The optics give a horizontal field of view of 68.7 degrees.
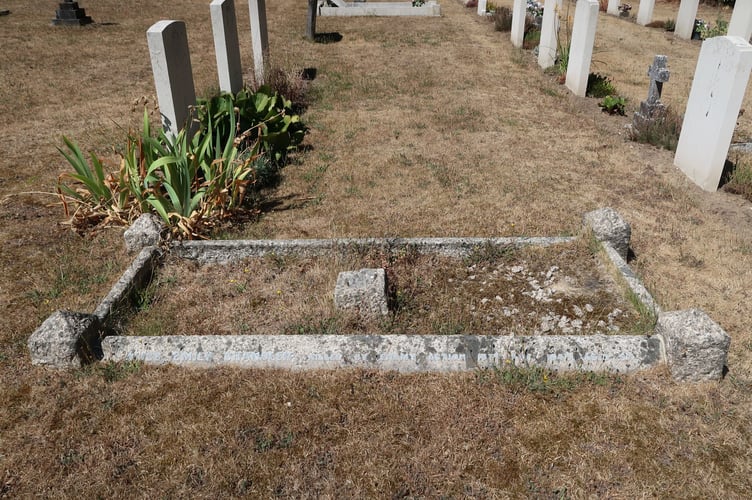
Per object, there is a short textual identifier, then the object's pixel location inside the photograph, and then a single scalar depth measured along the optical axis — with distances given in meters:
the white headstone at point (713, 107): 5.32
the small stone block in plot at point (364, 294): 3.57
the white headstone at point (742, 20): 9.85
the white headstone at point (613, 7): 17.70
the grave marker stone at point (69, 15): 13.91
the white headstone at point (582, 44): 8.76
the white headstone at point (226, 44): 6.85
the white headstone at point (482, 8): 17.11
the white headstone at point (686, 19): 13.60
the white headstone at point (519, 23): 12.62
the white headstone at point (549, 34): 10.59
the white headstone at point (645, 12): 15.72
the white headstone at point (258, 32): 9.21
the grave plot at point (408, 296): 3.60
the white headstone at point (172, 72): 4.95
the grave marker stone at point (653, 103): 6.99
